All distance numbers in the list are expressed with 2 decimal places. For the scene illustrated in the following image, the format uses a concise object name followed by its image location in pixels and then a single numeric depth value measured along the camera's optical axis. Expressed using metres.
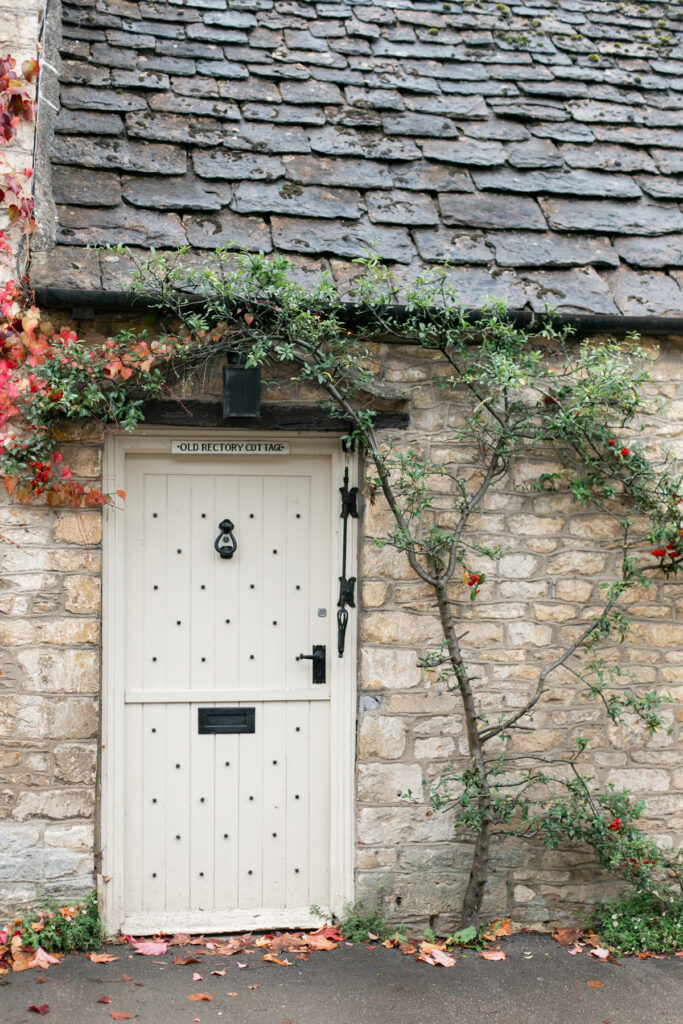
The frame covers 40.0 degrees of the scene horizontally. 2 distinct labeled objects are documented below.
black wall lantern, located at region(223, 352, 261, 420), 4.35
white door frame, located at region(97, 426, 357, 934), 4.42
